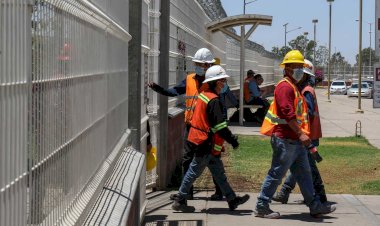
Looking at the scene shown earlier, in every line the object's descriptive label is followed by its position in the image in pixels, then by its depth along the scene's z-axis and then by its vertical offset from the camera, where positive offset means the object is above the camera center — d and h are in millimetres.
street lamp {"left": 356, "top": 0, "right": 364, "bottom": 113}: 35853 +1151
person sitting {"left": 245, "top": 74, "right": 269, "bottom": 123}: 23828 -1180
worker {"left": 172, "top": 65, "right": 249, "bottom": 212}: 8258 -827
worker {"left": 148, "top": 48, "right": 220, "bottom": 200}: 9142 -328
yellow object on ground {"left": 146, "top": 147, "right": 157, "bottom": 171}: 8094 -1071
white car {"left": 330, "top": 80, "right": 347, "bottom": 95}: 76188 -2550
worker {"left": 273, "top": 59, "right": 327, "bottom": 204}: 8953 -861
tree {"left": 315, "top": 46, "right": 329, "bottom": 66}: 139175 +1339
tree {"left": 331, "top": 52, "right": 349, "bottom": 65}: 156900 +942
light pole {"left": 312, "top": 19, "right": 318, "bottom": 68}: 78562 +4094
